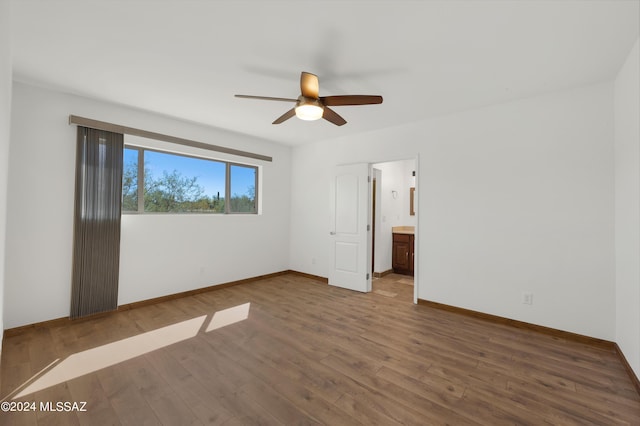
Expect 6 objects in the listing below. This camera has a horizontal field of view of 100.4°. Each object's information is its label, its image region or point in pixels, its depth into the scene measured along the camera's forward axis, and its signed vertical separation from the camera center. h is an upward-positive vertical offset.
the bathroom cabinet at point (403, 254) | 5.66 -0.78
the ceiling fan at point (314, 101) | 2.28 +1.05
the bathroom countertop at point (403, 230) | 5.71 -0.28
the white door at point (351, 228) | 4.53 -0.21
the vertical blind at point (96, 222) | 3.16 -0.12
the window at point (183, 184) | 3.74 +0.48
